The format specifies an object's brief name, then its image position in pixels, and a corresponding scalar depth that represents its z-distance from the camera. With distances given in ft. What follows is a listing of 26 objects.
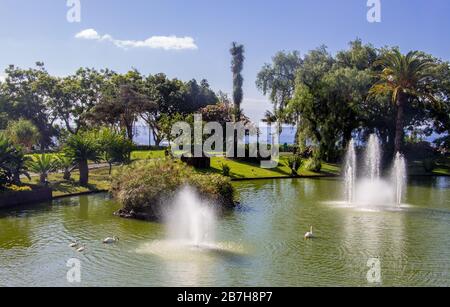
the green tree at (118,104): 216.90
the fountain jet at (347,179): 114.52
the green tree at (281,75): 237.45
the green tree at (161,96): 253.85
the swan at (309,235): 73.46
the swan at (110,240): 69.56
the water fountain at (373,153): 180.29
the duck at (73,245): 67.21
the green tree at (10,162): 101.05
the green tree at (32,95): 229.86
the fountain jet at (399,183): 111.78
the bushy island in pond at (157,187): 88.12
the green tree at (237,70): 243.40
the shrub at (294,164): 162.61
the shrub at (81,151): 121.90
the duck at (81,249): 64.93
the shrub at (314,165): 169.68
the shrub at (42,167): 115.75
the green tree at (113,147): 133.90
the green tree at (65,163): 122.31
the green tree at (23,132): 153.79
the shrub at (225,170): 146.95
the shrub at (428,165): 181.69
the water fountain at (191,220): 72.04
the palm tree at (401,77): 162.91
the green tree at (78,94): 235.40
